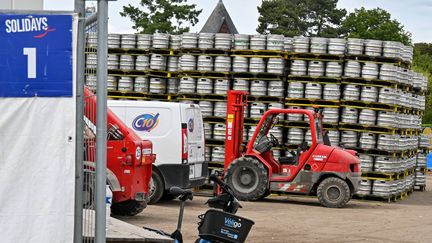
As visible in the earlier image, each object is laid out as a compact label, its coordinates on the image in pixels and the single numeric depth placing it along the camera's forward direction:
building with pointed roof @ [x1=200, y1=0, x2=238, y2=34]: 76.12
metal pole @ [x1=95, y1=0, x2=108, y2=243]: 5.61
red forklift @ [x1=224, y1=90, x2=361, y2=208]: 21.14
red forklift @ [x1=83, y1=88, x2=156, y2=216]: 15.23
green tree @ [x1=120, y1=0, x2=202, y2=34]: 71.56
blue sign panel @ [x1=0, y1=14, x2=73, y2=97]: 5.82
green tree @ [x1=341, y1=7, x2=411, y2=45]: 89.50
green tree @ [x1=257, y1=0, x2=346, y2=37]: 90.06
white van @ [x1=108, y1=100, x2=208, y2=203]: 18.80
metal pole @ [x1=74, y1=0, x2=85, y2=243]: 5.88
